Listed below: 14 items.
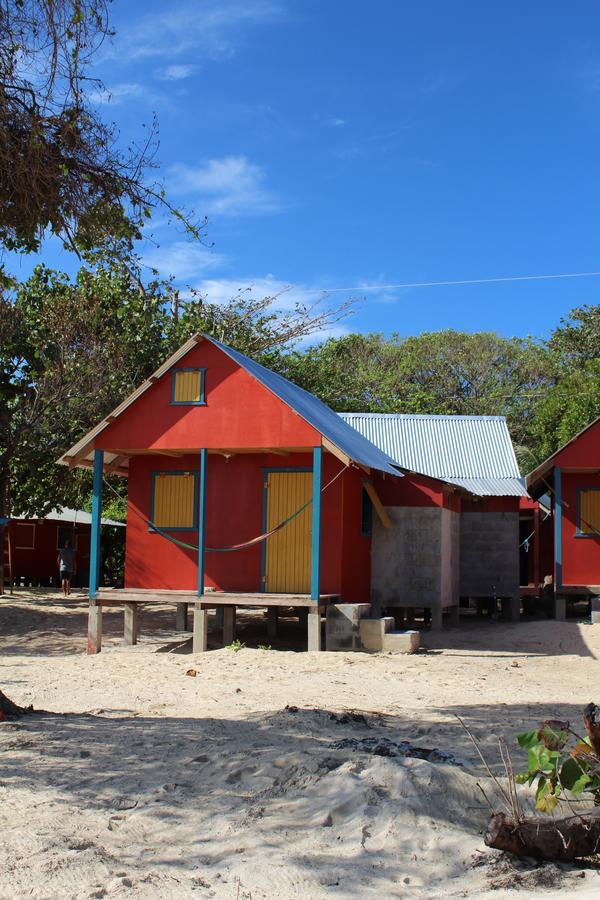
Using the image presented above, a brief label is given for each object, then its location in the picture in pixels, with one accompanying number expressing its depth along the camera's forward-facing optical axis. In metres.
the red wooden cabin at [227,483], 15.94
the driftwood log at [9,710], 8.58
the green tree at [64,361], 21.84
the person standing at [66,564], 28.14
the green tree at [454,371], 42.09
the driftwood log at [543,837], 5.51
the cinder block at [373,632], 15.05
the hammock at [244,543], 15.46
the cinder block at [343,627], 15.19
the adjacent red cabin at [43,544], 32.34
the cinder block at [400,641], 14.90
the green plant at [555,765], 5.65
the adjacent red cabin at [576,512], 19.89
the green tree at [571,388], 27.39
